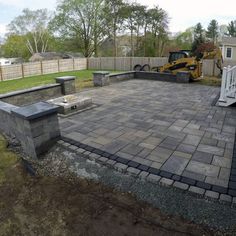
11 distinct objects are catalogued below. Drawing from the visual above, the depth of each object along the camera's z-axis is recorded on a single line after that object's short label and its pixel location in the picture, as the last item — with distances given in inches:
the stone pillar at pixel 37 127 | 141.8
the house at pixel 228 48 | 711.1
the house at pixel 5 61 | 1507.1
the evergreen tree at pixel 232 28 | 1466.8
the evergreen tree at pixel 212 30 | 1552.7
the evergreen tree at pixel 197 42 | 920.3
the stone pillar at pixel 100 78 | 380.8
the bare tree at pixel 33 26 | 1395.2
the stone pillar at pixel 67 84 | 320.9
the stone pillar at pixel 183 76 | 410.3
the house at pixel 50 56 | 1231.7
